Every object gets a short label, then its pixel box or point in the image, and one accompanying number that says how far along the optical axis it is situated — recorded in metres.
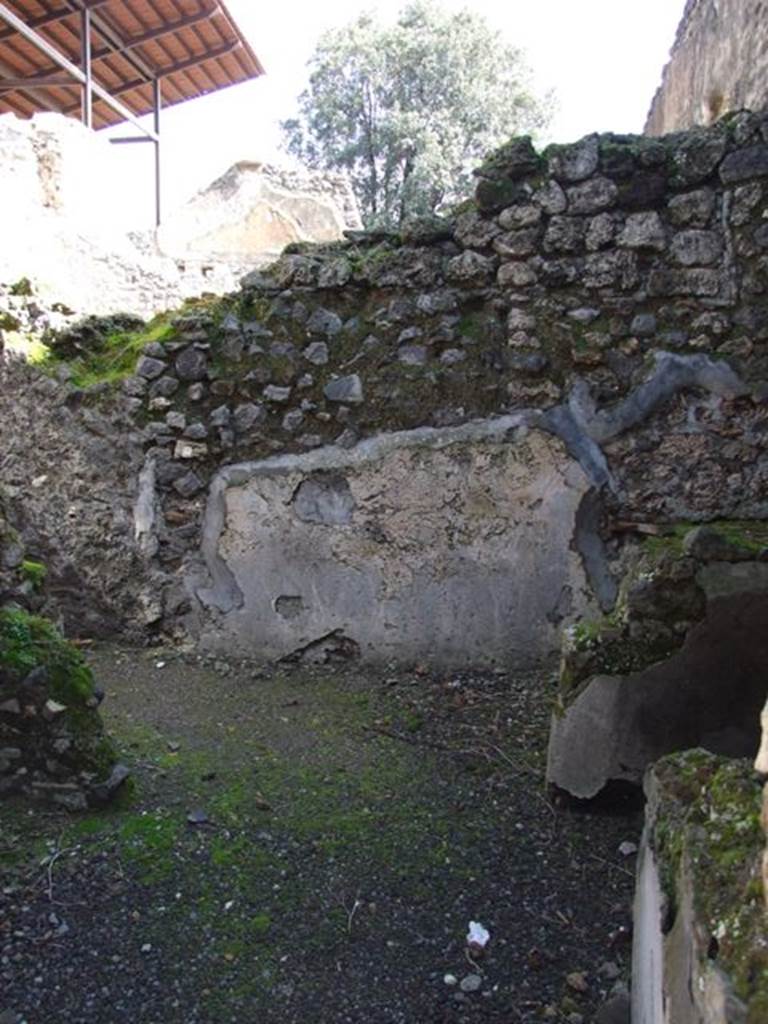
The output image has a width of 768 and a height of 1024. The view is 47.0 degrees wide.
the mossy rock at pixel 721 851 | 1.08
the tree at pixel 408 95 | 18.97
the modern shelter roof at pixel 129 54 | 10.21
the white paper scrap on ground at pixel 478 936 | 2.14
